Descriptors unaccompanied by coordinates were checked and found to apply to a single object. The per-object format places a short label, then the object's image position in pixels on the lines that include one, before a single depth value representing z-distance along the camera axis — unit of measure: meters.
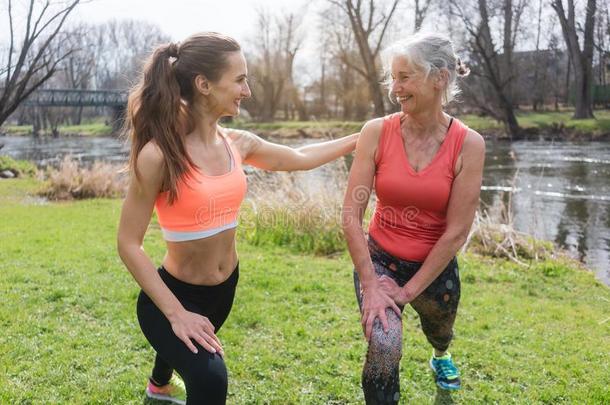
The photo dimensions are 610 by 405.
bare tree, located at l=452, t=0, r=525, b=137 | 24.80
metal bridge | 39.74
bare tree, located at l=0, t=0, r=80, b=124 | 14.48
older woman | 2.46
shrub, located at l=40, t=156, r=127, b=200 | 12.58
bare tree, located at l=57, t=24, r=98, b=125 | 51.00
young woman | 2.11
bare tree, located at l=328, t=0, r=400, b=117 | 28.73
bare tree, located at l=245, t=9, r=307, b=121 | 42.25
